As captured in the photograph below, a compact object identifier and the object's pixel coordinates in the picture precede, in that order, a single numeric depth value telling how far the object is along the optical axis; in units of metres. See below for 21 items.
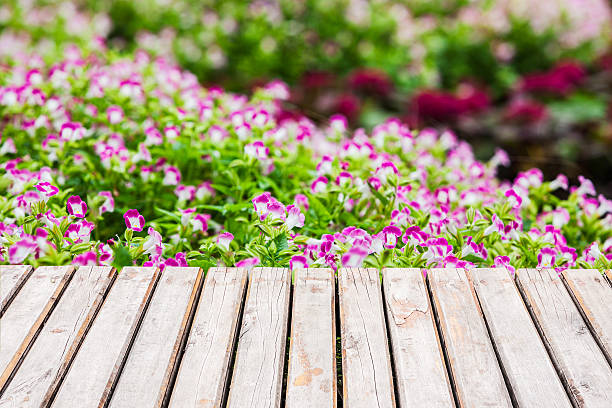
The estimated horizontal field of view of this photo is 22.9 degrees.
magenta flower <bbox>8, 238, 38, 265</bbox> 3.01
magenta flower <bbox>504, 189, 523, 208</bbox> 3.37
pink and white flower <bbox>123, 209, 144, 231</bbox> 3.13
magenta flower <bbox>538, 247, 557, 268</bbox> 3.23
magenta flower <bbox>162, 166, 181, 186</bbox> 3.50
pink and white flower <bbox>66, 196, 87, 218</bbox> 3.20
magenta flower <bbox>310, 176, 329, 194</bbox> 3.44
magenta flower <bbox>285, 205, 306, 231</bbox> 3.15
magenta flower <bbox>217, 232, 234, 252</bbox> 3.15
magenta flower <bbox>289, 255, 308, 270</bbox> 3.10
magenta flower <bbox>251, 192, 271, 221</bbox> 3.15
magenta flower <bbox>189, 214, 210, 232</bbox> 3.32
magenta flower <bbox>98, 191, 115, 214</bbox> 3.35
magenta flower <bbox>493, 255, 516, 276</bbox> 3.18
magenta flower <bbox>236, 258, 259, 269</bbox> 3.09
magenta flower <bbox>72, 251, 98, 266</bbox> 3.09
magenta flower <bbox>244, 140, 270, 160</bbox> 3.49
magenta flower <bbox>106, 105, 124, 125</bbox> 3.72
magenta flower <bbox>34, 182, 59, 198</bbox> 3.21
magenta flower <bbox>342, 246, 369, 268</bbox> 3.06
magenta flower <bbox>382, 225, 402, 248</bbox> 3.15
